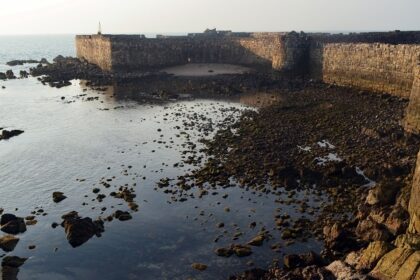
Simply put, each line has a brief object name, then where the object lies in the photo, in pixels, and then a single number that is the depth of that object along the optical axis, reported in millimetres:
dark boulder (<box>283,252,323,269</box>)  12945
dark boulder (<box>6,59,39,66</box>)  92862
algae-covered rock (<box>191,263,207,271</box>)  13399
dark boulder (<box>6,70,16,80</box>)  65375
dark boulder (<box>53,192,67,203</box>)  19186
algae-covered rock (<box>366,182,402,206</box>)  15555
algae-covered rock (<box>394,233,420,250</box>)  11648
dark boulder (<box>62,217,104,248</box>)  15562
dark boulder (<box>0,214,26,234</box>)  16406
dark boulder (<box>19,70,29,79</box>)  66612
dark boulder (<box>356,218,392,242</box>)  13438
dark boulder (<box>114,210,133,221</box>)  17166
